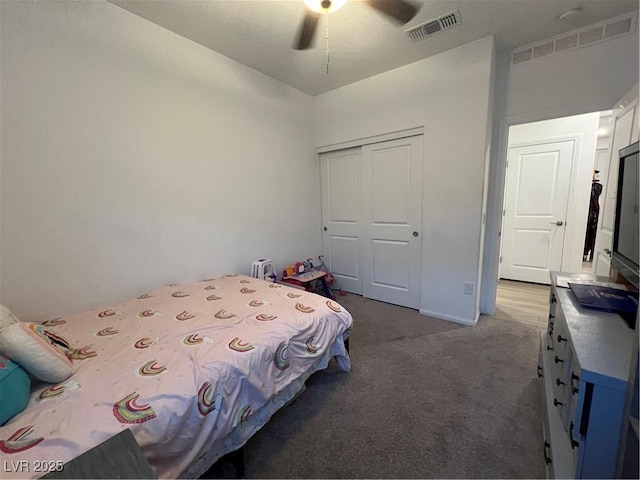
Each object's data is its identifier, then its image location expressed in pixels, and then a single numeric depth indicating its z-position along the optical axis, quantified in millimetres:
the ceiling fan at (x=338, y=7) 1604
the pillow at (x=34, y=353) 991
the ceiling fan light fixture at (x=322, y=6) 1549
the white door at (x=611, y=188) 1690
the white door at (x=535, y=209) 3545
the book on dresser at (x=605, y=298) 1202
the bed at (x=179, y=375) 880
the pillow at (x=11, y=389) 881
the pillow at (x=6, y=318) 1218
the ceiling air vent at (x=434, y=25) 2000
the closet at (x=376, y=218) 2898
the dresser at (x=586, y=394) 832
